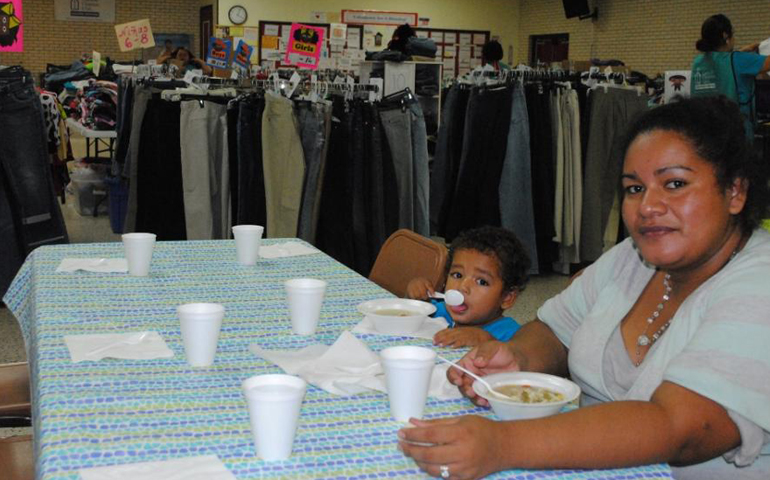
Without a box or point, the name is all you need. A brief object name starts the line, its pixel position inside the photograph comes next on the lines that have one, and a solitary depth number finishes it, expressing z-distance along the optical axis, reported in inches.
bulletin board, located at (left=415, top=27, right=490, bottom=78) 622.5
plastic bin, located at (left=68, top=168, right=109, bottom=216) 312.8
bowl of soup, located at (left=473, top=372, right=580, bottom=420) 51.7
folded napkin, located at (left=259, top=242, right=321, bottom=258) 109.3
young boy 94.0
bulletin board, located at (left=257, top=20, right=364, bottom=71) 583.8
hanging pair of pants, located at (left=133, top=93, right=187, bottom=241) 186.5
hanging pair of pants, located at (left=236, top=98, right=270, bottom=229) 180.9
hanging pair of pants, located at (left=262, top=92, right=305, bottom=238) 179.9
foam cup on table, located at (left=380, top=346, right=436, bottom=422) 51.8
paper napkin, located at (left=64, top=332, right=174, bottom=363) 65.5
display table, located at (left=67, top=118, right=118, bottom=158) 276.0
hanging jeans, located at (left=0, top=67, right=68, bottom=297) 178.2
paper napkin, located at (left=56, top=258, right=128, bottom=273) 96.0
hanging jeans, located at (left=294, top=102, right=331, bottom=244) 183.6
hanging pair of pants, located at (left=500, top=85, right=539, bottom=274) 209.2
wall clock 578.9
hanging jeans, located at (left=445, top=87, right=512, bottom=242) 209.9
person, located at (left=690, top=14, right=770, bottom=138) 239.5
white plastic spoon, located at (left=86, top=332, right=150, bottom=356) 66.2
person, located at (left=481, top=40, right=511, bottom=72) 342.3
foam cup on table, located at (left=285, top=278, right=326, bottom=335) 72.1
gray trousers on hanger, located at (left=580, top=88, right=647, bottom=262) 220.1
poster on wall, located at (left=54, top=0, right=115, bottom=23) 657.0
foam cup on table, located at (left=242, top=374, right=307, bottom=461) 45.2
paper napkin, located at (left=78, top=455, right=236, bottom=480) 44.5
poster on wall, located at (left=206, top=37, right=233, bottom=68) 279.4
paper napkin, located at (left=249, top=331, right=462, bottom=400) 59.6
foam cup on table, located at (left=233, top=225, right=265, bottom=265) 100.3
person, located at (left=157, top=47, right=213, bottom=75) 374.4
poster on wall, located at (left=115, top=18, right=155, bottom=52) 294.5
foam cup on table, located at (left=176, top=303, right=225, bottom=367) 62.0
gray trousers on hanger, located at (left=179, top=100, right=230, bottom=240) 183.6
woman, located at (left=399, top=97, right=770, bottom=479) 46.2
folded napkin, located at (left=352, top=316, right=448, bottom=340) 75.1
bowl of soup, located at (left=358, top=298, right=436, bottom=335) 74.5
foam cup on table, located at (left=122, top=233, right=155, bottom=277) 92.5
